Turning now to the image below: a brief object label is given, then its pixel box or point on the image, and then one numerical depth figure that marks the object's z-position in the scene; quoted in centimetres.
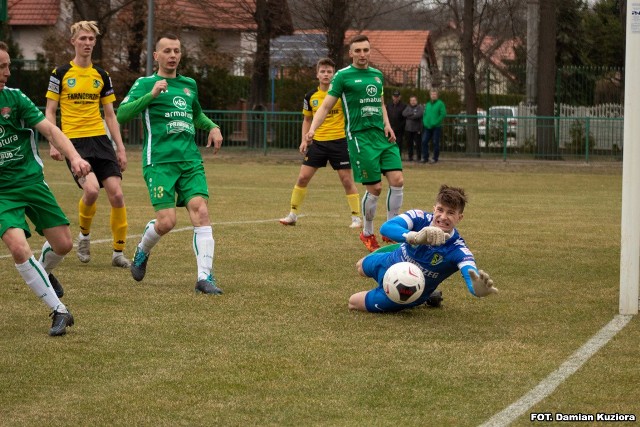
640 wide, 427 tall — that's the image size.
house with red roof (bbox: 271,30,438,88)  3759
